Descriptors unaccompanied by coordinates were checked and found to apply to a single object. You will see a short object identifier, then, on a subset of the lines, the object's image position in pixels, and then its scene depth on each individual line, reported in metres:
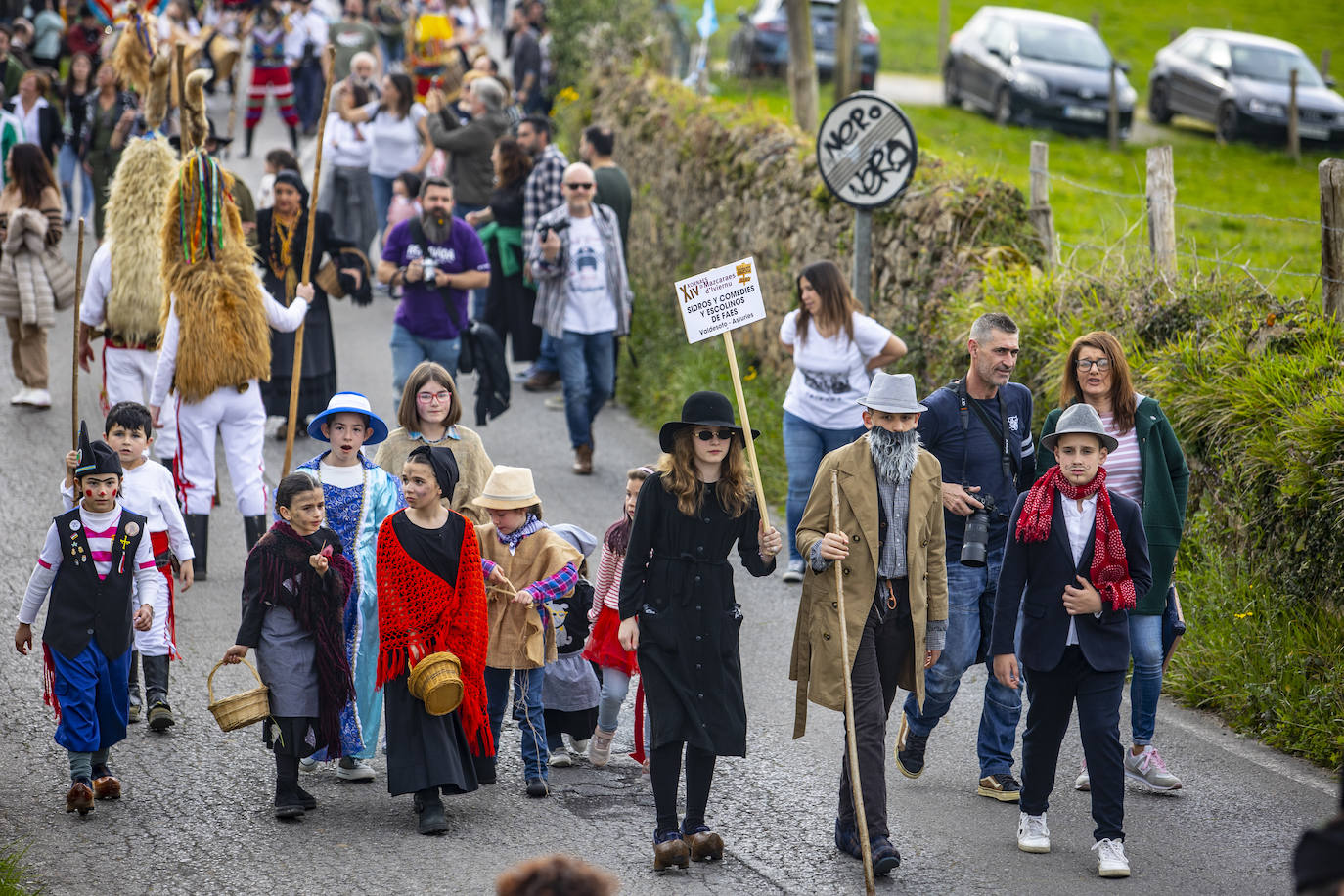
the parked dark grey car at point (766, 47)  53.25
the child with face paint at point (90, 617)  12.34
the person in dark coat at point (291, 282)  20.87
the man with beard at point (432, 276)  20.87
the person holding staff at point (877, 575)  11.80
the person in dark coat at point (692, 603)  11.55
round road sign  19.45
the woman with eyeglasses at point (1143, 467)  12.97
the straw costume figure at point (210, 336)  16.95
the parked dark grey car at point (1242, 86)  48.19
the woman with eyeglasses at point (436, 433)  14.11
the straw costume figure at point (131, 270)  19.17
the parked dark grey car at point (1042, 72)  48.97
